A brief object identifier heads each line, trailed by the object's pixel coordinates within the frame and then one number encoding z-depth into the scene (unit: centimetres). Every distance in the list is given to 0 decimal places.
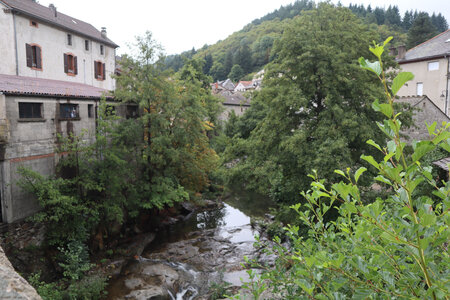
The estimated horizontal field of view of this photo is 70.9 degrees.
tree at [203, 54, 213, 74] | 13288
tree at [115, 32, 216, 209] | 1906
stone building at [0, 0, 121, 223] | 1456
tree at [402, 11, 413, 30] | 11940
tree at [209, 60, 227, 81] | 12469
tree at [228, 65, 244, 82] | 11738
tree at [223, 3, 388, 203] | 1317
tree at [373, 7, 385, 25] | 12250
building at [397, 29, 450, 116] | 3067
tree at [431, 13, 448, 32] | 11600
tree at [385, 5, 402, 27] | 12069
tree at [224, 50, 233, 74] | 12552
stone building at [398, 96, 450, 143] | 1998
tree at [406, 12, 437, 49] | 7126
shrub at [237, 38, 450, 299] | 211
